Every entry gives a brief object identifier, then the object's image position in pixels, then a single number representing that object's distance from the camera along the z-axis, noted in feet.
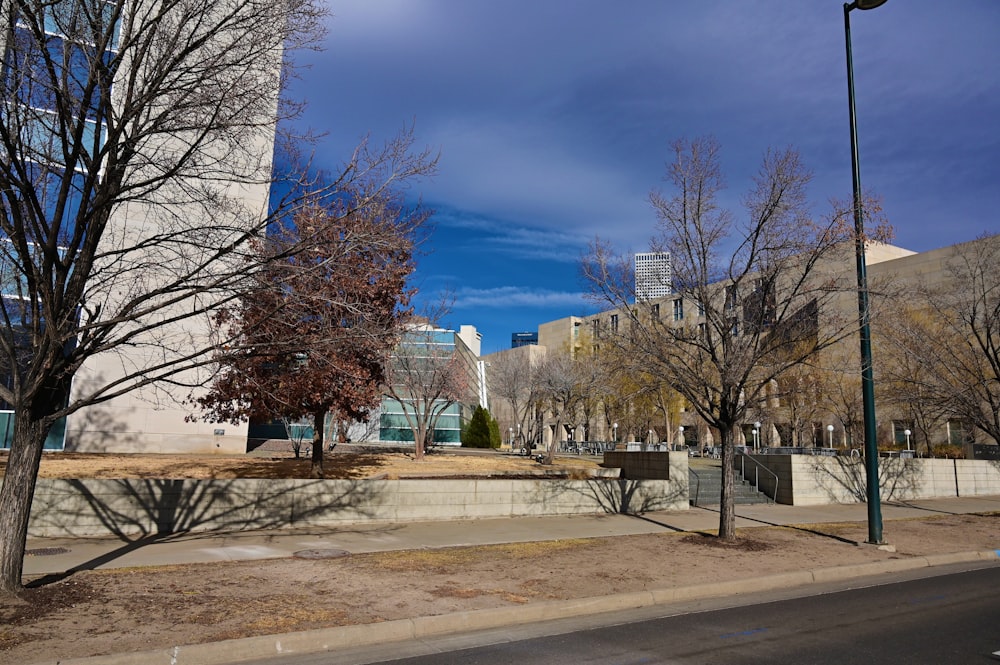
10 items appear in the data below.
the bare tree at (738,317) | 39.34
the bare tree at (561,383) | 115.65
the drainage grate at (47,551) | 31.50
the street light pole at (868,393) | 40.01
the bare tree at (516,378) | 138.16
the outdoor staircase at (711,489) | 63.36
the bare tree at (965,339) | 65.21
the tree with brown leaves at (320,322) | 27.50
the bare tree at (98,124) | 23.39
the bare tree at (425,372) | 88.29
